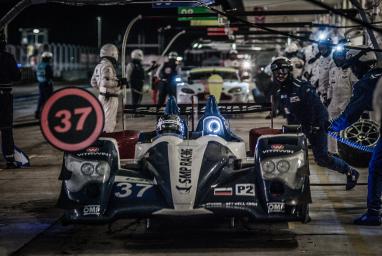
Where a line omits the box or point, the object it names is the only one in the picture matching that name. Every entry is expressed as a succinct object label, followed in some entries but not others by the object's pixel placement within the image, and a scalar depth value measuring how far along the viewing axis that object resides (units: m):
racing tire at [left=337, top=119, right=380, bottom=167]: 13.11
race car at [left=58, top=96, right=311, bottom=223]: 7.75
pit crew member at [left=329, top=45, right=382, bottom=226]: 8.93
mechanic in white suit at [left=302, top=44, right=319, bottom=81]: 18.30
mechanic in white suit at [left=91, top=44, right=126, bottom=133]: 15.40
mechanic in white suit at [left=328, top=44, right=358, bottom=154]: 14.56
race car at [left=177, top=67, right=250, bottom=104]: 25.23
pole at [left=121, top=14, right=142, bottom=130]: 19.42
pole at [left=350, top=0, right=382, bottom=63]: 13.41
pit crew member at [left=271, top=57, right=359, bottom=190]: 10.97
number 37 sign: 7.75
